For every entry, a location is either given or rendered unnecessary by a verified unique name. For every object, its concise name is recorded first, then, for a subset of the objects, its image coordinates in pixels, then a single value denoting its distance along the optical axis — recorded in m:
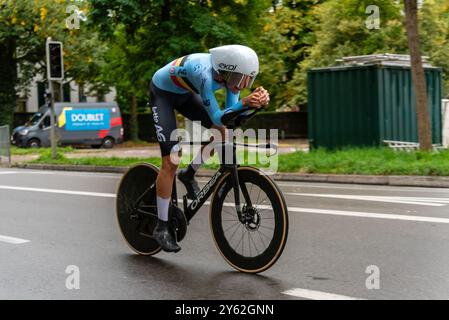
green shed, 16.38
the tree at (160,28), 17.94
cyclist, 4.74
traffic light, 20.34
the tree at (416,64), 14.64
